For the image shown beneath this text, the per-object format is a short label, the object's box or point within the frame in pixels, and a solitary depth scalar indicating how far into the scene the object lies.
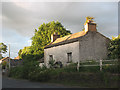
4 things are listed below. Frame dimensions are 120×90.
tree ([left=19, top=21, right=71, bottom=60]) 26.91
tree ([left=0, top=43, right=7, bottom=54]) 49.51
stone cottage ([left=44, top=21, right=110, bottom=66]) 15.49
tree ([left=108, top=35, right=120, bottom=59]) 16.11
